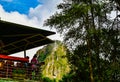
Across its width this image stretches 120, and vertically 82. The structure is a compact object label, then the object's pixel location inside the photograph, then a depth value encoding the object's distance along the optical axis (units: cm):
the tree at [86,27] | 1451
